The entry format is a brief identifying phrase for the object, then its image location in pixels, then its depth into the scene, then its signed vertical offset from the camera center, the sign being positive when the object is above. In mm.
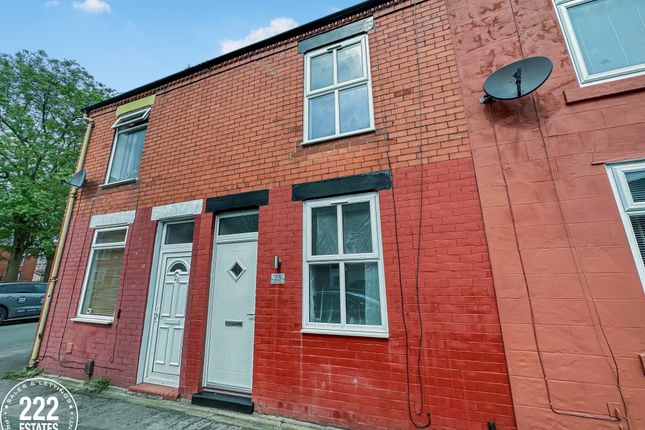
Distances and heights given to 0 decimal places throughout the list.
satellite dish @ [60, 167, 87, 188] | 6160 +2555
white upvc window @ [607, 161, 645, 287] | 2633 +821
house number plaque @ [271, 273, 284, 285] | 3912 +156
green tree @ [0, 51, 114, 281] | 12414 +7282
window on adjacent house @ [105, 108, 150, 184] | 6145 +3359
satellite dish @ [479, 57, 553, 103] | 3084 +2383
